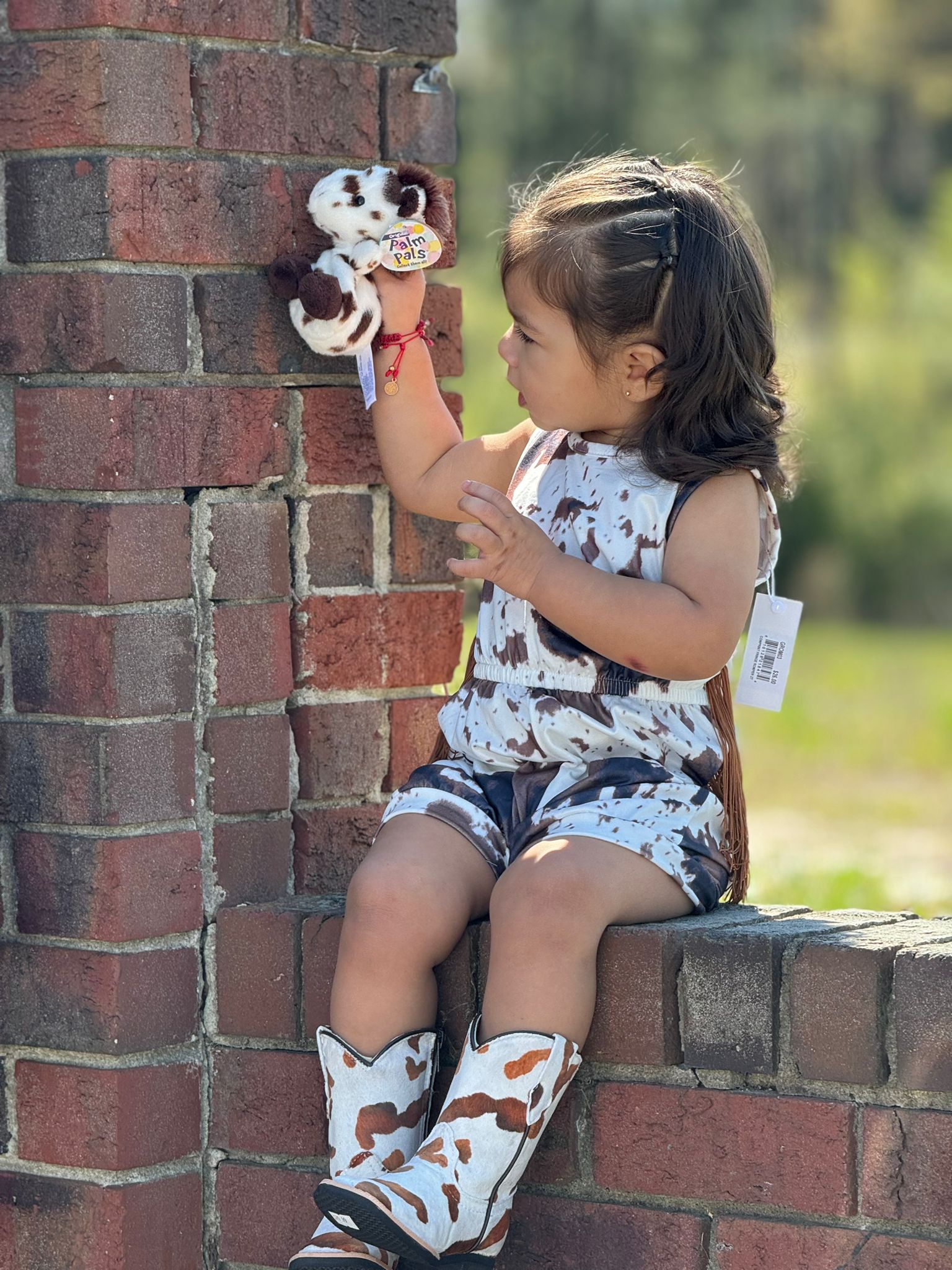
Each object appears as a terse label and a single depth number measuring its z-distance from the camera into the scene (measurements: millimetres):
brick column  4172
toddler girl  3773
